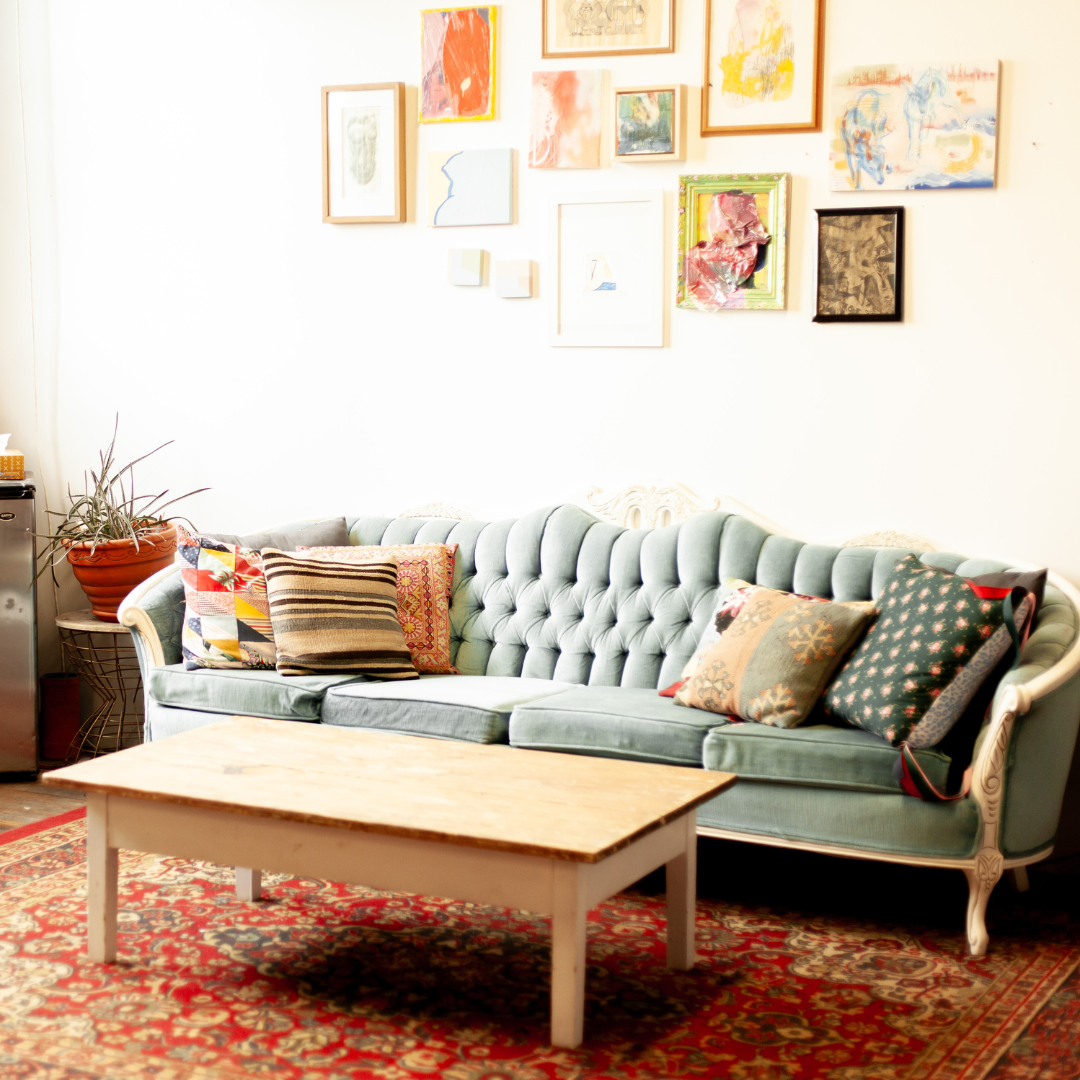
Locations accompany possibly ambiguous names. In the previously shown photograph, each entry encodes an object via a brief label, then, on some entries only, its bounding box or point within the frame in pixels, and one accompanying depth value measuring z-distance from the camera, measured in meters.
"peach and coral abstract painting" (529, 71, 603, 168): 3.87
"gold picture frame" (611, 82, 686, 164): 3.75
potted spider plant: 4.16
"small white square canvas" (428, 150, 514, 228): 4.00
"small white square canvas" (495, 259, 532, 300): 3.98
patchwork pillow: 3.63
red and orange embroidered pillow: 3.75
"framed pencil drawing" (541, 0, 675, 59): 3.77
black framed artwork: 3.56
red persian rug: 2.23
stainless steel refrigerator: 4.12
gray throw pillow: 3.95
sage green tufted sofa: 2.80
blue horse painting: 3.44
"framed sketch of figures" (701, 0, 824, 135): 3.61
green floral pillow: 2.82
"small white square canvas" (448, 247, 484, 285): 4.03
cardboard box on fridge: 4.22
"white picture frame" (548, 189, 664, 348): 3.83
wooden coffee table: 2.22
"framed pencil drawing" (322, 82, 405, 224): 4.10
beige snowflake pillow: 3.00
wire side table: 4.37
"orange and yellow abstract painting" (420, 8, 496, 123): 3.98
